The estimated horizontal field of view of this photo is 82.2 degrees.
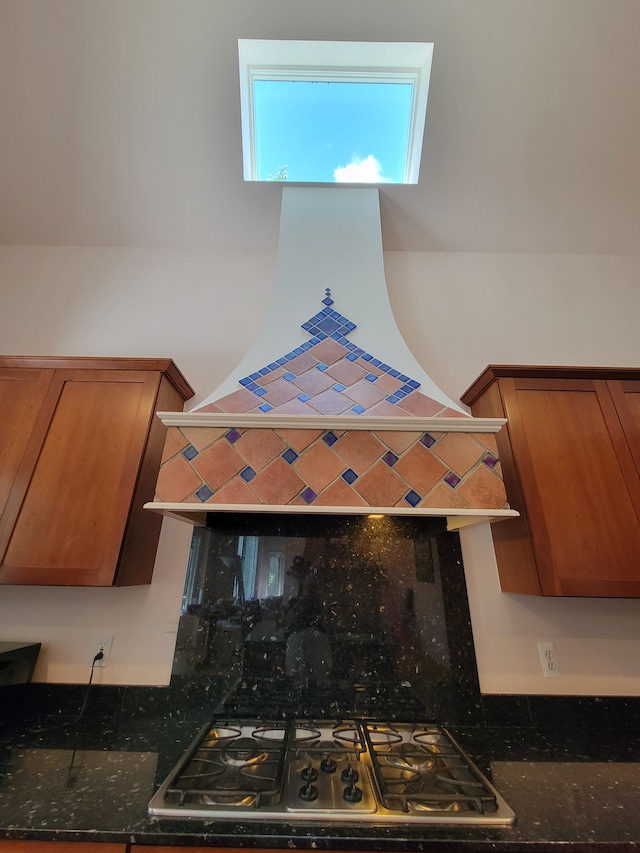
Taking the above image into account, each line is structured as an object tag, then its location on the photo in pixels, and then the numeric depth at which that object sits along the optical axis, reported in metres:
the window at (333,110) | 1.68
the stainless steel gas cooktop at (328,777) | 0.83
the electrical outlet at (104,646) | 1.40
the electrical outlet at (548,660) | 1.40
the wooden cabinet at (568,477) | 1.23
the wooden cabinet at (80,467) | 1.25
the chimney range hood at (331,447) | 1.03
